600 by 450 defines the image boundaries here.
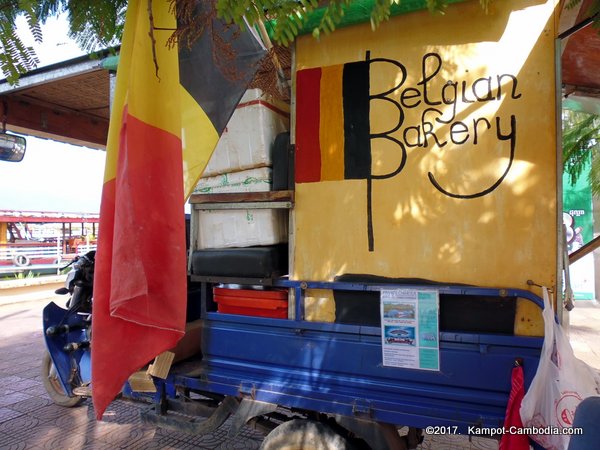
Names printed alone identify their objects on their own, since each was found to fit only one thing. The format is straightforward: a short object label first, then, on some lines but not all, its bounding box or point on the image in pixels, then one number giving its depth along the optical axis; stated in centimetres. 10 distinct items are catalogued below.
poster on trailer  205
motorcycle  363
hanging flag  168
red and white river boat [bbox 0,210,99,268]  1491
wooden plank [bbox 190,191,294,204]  243
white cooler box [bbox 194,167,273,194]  254
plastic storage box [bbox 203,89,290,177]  254
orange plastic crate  244
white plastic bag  173
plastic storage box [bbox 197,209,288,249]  252
